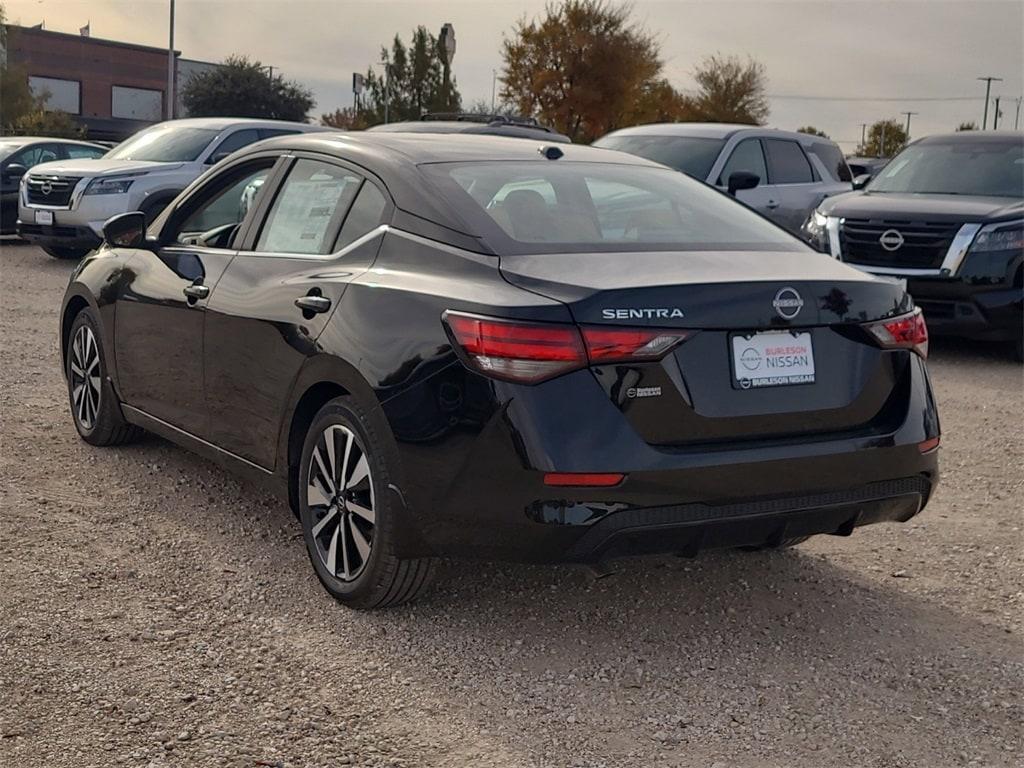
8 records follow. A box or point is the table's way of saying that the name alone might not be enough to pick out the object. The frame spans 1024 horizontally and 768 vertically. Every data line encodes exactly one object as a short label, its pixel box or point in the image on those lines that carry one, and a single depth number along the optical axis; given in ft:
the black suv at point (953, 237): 33.22
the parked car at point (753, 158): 41.42
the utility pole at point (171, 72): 152.46
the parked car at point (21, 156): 58.39
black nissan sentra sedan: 11.99
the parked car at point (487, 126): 39.93
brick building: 230.27
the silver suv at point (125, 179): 48.03
